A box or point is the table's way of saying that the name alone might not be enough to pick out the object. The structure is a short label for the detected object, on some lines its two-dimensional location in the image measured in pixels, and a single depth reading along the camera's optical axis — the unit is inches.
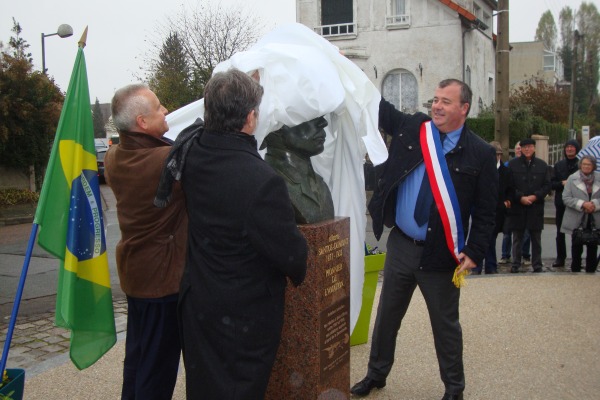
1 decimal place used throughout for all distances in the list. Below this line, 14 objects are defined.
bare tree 1058.7
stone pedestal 128.3
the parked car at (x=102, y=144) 1084.5
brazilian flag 123.8
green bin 194.4
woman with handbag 293.6
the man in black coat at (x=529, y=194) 313.3
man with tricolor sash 142.7
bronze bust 132.6
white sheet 127.7
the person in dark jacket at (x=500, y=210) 314.5
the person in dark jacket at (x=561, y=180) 332.5
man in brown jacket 118.2
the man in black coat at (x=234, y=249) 96.0
